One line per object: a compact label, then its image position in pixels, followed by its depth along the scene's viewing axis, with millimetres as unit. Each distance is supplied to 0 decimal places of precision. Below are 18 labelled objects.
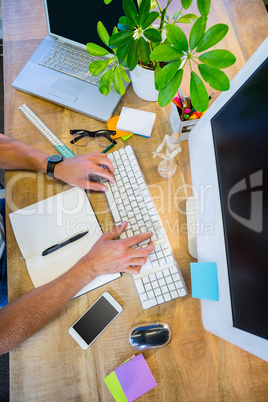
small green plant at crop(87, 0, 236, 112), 560
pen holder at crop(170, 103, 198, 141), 804
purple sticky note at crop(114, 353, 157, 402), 666
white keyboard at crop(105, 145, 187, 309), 727
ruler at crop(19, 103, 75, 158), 914
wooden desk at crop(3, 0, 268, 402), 669
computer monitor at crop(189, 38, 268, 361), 468
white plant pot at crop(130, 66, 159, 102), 816
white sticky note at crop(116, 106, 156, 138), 911
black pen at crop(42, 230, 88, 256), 776
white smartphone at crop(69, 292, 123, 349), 703
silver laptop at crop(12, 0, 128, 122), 885
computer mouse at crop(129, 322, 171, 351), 685
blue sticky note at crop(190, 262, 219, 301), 595
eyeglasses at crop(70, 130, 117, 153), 909
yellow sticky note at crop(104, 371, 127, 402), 661
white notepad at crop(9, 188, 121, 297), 770
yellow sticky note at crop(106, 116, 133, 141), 914
